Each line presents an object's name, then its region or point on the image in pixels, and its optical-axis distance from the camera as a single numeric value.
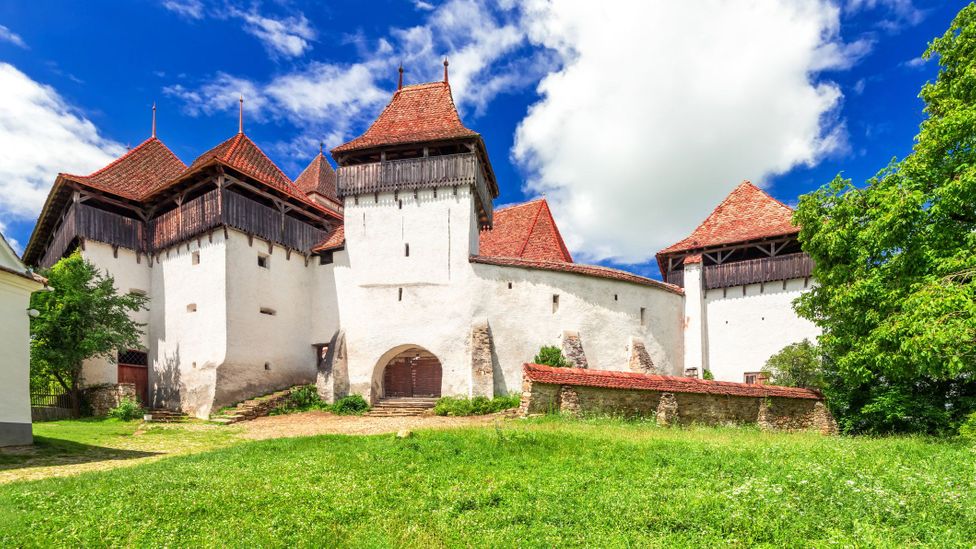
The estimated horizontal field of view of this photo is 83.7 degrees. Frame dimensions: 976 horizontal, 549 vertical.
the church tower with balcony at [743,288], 21.89
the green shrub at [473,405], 17.45
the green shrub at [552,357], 18.42
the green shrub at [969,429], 10.19
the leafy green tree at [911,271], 9.87
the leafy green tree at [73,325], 17.36
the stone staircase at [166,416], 17.46
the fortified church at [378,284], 19.33
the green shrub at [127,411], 17.25
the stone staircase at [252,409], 17.45
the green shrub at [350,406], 18.84
